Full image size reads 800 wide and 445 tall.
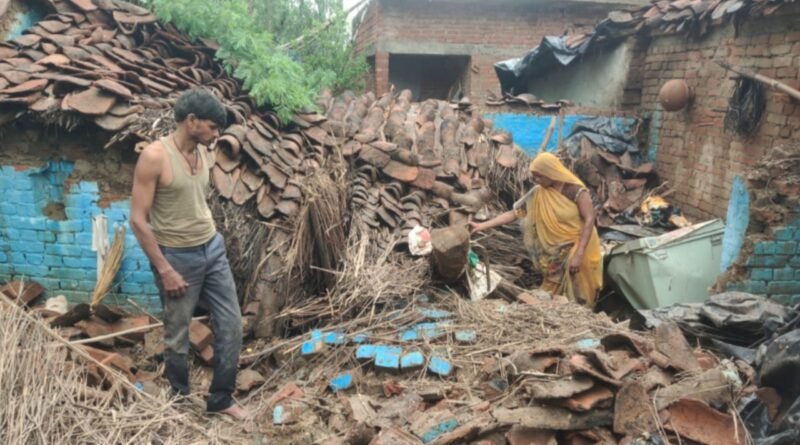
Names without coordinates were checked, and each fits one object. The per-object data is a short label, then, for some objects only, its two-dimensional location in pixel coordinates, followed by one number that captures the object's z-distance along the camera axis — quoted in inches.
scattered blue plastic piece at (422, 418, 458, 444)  118.6
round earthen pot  290.2
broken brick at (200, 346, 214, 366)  171.9
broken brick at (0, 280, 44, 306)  194.5
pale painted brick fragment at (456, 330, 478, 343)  157.8
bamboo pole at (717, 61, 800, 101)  214.2
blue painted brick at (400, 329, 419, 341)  159.6
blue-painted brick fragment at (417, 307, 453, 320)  170.4
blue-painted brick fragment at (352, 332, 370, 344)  161.1
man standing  126.7
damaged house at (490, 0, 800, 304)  211.6
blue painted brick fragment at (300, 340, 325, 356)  161.5
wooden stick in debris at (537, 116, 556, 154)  348.3
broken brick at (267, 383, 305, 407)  145.5
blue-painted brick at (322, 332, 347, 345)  161.6
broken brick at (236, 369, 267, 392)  160.9
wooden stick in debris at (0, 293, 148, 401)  139.2
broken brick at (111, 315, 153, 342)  184.3
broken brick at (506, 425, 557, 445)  116.7
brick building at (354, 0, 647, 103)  529.0
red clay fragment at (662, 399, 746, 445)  115.3
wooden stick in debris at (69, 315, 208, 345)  148.6
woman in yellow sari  209.2
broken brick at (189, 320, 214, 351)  170.9
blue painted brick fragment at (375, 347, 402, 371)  148.6
